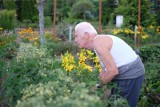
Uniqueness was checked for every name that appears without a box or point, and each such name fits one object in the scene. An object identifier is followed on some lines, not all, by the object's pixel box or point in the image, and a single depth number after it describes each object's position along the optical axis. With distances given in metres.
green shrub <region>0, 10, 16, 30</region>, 17.64
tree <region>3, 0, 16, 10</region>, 24.25
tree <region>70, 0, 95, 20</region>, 26.73
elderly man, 3.26
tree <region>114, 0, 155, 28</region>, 15.47
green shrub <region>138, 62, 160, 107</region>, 4.74
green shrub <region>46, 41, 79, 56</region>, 10.27
